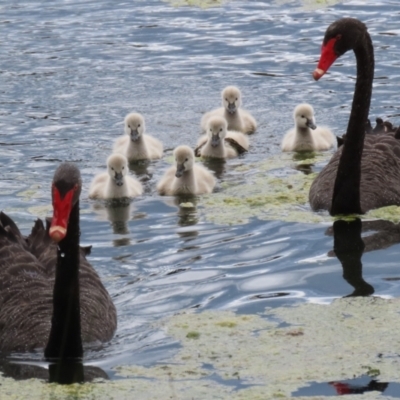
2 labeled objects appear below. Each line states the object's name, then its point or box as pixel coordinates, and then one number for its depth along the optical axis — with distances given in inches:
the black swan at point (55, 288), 399.9
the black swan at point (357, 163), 576.4
